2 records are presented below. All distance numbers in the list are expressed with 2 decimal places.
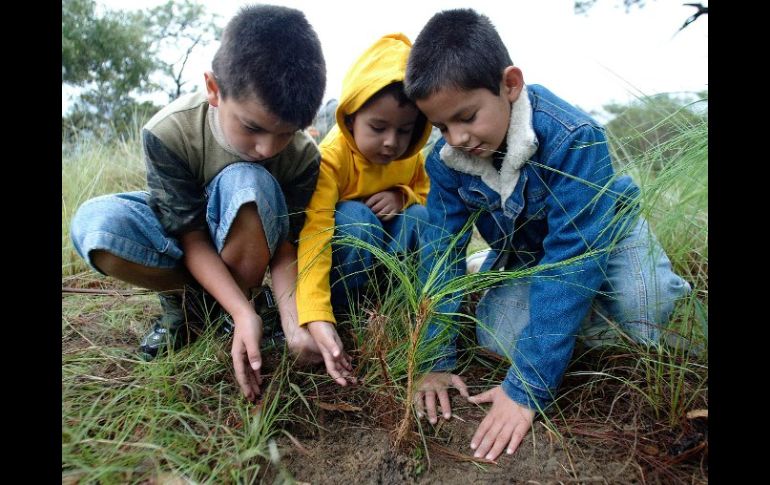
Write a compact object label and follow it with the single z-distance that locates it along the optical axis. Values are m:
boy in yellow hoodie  1.55
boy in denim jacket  1.30
